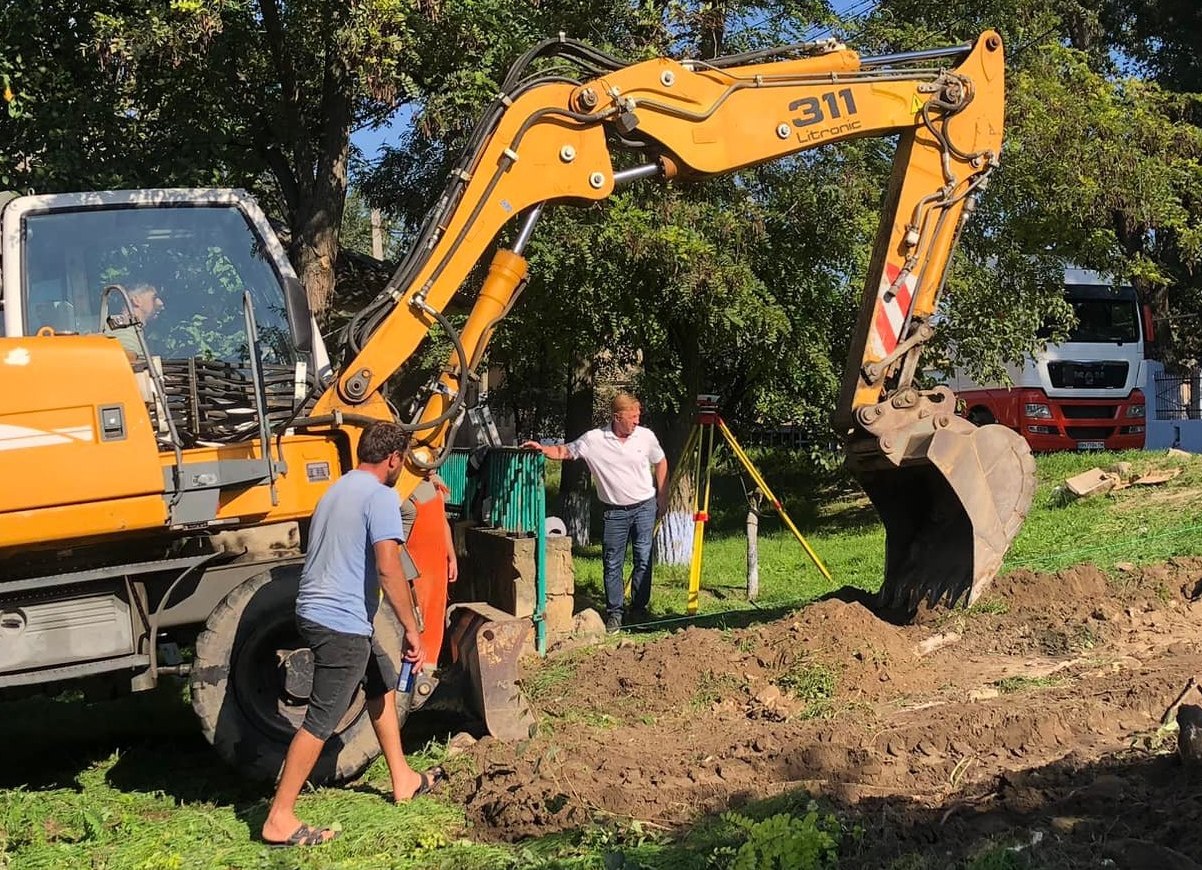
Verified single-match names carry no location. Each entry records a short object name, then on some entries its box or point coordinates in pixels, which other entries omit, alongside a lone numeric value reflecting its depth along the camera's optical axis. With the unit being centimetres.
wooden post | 1091
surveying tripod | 990
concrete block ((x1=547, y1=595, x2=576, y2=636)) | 888
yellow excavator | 536
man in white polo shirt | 912
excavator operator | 572
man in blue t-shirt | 504
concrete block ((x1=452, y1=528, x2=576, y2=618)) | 856
